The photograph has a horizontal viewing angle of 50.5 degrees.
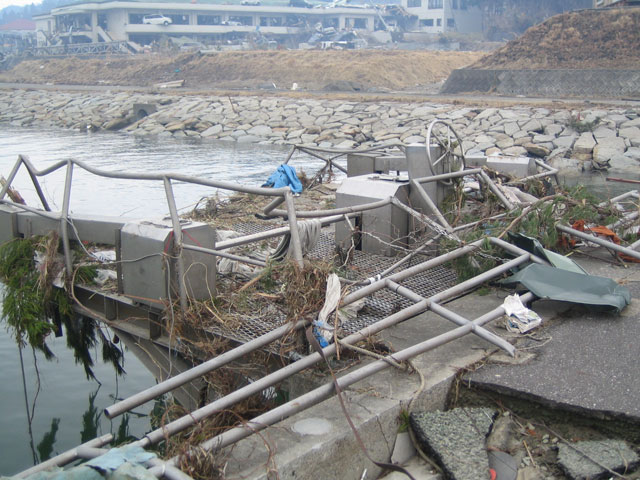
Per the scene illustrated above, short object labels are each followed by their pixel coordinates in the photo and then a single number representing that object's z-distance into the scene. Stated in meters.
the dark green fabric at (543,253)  5.53
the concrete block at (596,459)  3.49
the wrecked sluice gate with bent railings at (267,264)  3.79
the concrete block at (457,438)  3.55
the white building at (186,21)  87.41
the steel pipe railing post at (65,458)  3.34
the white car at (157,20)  86.75
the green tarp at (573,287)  4.92
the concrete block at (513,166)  8.81
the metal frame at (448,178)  6.26
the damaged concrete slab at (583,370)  3.81
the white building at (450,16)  95.19
